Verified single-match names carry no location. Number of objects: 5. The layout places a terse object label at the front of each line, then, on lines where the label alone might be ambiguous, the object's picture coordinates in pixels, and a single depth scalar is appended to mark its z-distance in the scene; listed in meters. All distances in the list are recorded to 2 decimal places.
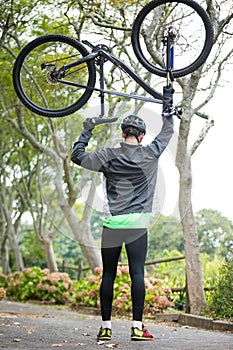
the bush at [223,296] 9.22
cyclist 5.57
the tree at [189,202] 10.22
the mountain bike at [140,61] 5.99
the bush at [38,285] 16.77
